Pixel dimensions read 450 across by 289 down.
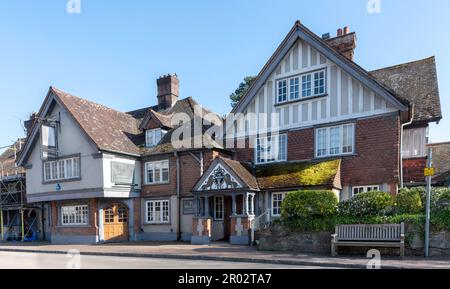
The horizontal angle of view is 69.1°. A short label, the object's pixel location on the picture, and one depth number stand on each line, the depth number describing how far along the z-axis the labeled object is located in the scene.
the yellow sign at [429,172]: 10.76
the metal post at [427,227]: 10.85
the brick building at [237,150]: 16.19
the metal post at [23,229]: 25.98
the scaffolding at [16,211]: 26.92
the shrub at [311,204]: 13.20
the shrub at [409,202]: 12.07
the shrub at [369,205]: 12.52
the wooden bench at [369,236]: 11.18
